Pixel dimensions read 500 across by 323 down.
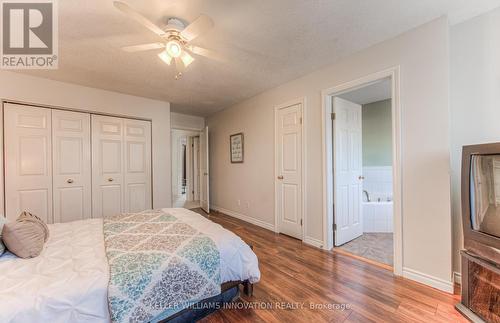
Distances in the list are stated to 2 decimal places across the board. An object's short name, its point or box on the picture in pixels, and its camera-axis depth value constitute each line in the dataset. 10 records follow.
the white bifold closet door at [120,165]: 3.38
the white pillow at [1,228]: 1.35
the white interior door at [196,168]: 5.93
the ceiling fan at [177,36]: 1.50
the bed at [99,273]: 1.01
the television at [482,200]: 1.41
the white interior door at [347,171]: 2.82
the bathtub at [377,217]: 3.39
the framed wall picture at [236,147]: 4.19
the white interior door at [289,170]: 3.08
